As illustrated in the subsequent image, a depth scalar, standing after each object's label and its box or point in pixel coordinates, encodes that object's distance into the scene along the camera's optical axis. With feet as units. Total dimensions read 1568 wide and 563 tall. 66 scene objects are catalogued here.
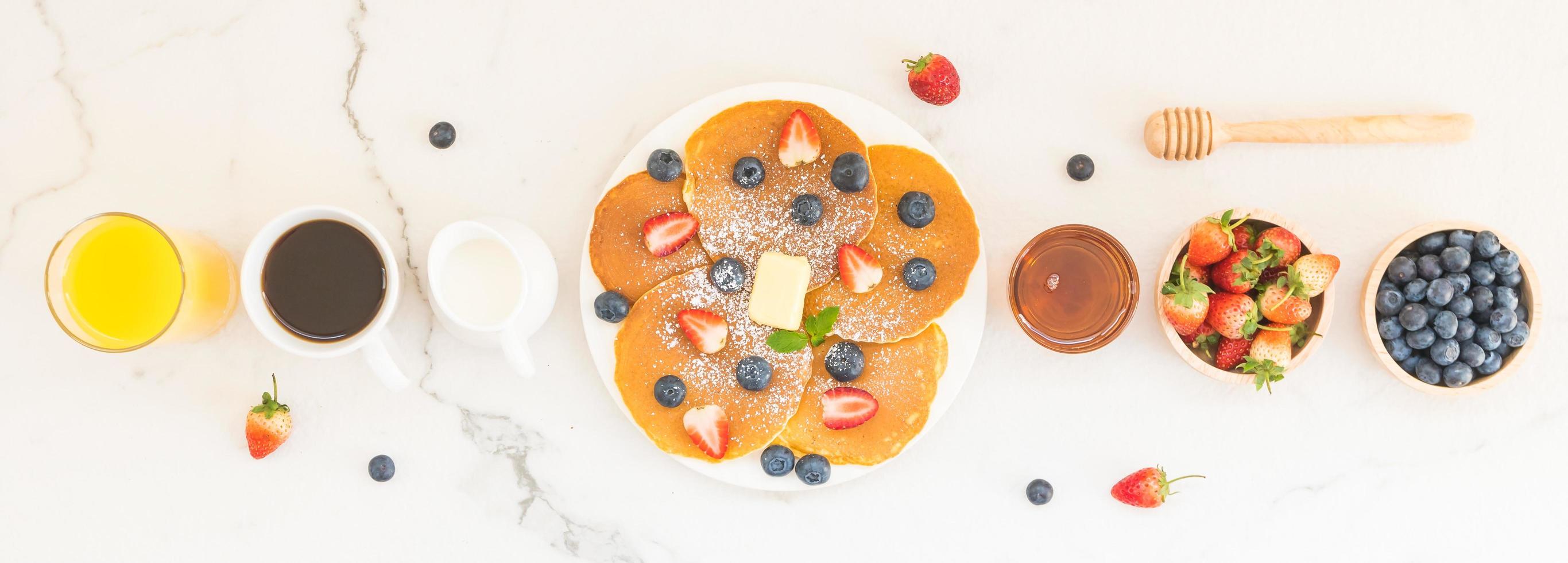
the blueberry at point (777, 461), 3.26
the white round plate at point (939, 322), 3.29
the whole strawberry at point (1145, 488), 3.34
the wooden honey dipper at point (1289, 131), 3.30
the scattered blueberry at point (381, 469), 3.36
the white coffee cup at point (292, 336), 3.09
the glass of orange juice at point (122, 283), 3.16
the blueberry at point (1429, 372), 3.28
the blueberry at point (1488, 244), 3.25
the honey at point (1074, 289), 3.24
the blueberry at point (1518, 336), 3.25
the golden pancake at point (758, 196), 3.24
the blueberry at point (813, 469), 3.26
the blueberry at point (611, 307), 3.24
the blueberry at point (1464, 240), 3.28
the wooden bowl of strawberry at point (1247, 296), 3.20
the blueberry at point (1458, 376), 3.25
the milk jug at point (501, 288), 3.12
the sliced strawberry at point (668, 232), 3.23
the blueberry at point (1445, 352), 3.25
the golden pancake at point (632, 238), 3.28
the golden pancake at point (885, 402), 3.29
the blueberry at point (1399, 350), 3.29
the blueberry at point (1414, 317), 3.26
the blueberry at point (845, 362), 3.23
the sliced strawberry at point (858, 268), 3.20
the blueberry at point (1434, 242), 3.30
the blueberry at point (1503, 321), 3.24
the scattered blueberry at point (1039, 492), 3.37
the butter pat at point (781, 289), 3.17
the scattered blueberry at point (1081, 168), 3.35
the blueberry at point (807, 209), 3.19
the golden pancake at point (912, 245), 3.26
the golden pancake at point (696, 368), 3.26
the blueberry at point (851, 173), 3.18
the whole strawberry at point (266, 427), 3.32
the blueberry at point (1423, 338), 3.26
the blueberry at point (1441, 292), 3.23
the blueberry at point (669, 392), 3.23
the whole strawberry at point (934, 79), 3.29
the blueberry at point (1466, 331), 3.25
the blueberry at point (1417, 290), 3.28
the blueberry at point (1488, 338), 3.25
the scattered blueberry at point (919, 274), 3.21
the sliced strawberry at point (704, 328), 3.23
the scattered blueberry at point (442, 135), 3.34
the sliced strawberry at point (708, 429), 3.26
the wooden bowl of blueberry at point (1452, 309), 3.25
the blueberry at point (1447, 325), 3.23
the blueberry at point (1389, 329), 3.29
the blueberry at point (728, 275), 3.21
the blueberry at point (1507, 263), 3.25
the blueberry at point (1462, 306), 3.24
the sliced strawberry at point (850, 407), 3.26
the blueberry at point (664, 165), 3.23
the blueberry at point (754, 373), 3.21
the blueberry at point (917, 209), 3.21
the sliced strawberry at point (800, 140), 3.23
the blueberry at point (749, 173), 3.21
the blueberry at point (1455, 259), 3.25
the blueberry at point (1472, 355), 3.25
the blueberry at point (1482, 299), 3.24
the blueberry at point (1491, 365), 3.27
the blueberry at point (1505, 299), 3.26
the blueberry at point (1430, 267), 3.27
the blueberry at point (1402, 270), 3.29
